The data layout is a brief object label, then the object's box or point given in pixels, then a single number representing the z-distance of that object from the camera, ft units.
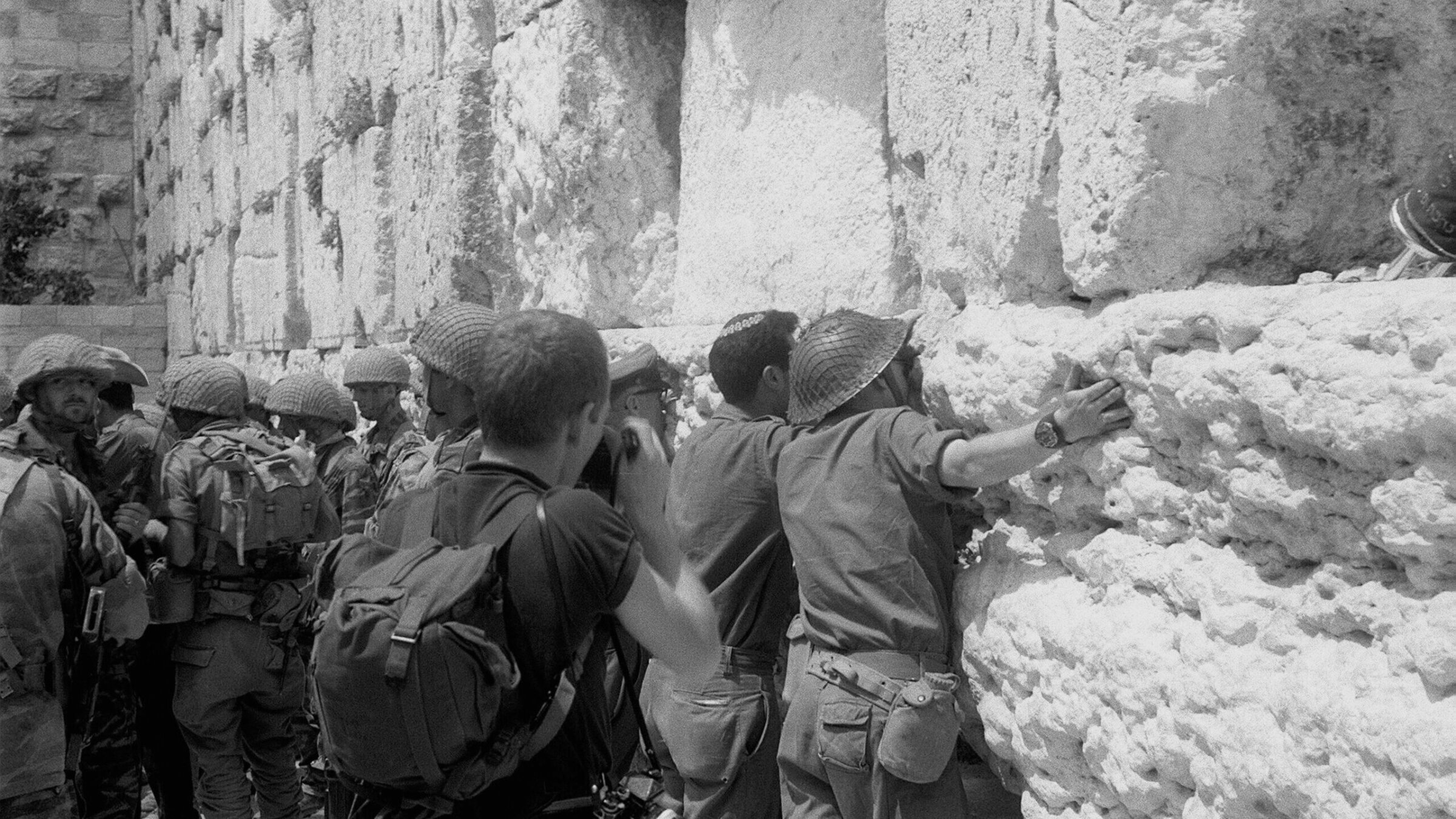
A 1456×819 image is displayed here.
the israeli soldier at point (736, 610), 11.23
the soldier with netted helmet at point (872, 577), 9.24
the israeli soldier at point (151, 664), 16.69
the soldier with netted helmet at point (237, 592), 16.06
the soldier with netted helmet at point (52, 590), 12.05
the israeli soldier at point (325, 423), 19.38
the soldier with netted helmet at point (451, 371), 12.14
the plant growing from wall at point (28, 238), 53.98
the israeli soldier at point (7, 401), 21.46
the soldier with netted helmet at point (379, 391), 20.03
